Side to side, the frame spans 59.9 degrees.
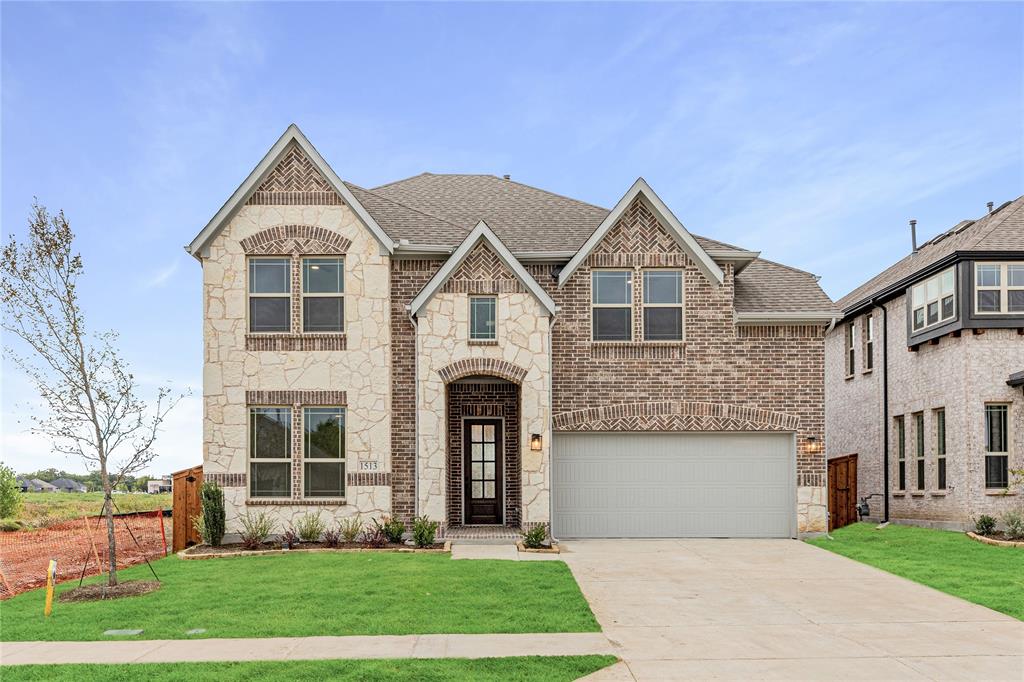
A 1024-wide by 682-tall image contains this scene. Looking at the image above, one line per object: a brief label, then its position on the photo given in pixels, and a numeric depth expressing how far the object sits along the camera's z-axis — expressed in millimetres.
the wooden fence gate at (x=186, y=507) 18516
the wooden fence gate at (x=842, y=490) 21344
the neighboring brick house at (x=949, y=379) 20766
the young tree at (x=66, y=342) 13828
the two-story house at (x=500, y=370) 18438
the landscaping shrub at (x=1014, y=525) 18956
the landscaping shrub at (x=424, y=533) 17141
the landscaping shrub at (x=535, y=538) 16953
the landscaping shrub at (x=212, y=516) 17703
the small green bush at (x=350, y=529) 17750
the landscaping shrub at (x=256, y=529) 17547
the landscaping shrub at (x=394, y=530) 17469
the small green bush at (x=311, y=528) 17969
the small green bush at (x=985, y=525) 19734
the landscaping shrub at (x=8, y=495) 25047
